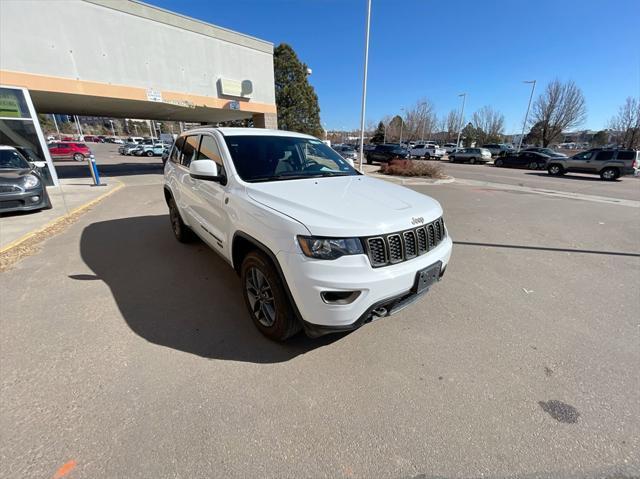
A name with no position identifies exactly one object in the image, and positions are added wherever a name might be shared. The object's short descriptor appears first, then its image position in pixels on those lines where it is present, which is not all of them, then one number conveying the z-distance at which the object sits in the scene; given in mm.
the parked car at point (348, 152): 25086
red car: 26844
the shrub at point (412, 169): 15445
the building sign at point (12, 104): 9695
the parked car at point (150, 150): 33841
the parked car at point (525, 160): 22578
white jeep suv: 2043
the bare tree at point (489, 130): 57594
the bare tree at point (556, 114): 36156
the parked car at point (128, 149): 34219
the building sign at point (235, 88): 15191
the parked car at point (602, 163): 16016
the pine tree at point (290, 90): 33594
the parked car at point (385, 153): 24547
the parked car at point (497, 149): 33969
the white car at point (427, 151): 31969
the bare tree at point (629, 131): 33062
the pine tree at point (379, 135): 66206
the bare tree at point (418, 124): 55344
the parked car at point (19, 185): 6535
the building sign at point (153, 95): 13242
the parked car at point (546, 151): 23172
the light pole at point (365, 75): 14750
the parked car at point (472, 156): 28125
